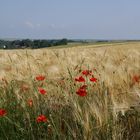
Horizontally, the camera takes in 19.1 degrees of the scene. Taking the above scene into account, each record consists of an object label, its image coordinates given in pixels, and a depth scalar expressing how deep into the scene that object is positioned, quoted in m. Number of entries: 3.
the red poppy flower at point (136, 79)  3.18
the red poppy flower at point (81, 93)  2.65
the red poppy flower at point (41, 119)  2.52
